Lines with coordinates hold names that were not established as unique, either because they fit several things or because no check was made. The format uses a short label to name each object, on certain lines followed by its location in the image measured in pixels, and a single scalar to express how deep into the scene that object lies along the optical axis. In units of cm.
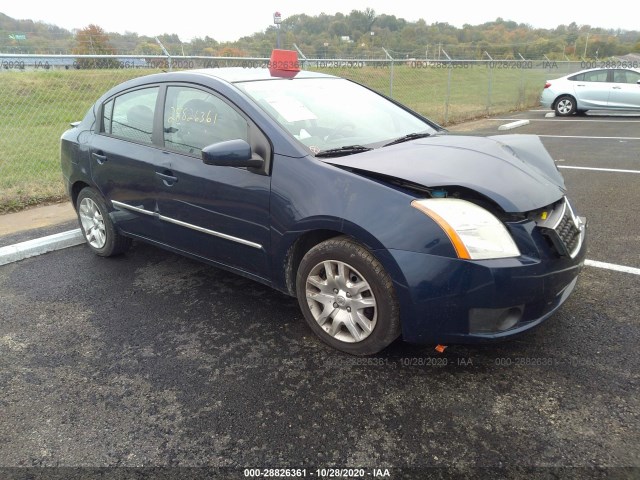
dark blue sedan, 247
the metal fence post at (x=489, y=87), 1481
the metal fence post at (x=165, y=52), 758
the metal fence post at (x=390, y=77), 1102
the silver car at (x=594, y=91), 1409
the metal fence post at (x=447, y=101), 1242
